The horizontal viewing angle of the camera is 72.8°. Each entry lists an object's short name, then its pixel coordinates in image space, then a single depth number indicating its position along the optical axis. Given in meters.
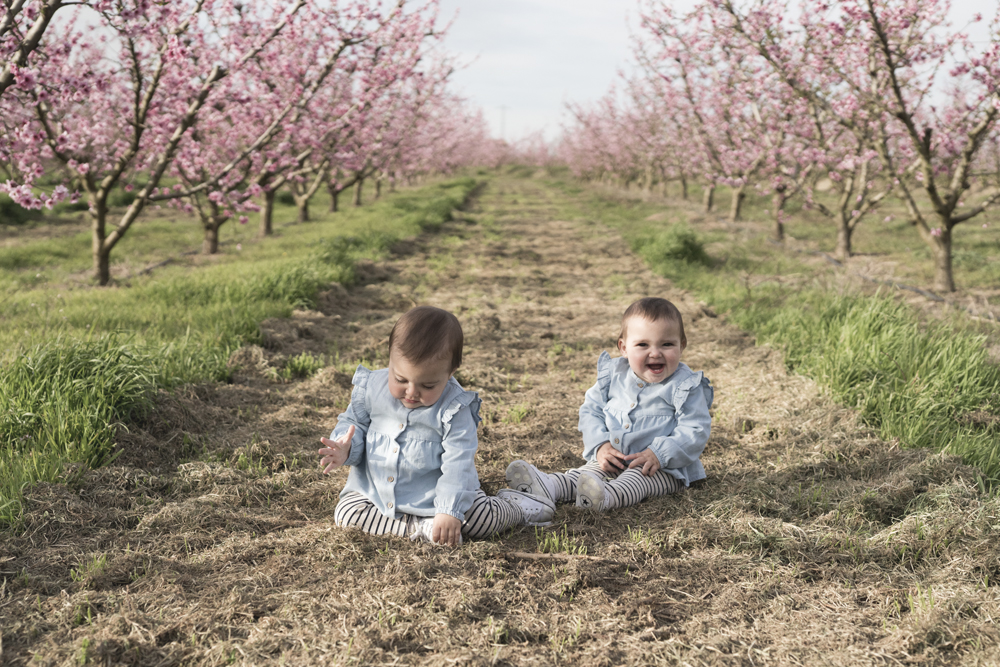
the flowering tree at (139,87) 6.02
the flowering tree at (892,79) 7.69
